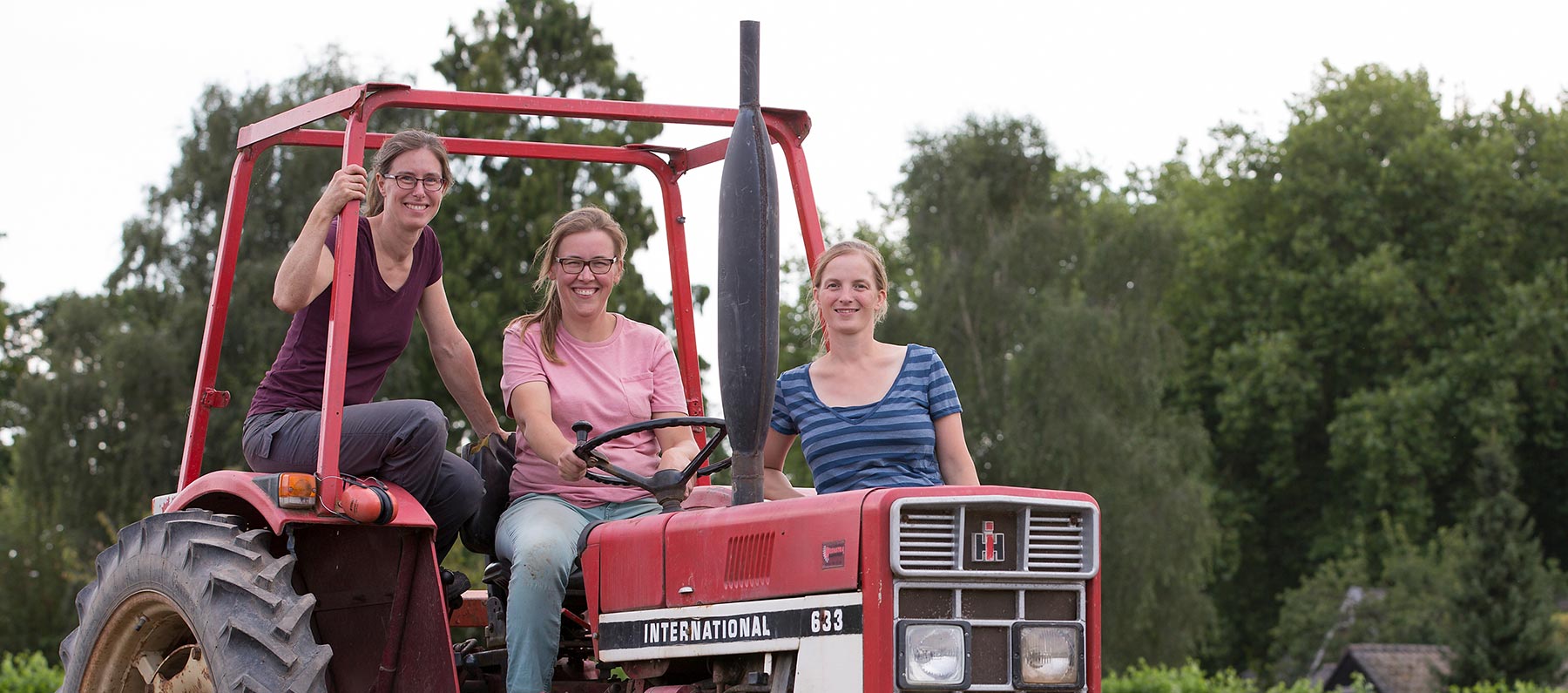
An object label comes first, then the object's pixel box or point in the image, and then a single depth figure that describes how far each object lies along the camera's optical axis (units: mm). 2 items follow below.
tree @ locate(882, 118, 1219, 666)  33312
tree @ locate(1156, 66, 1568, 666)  39844
